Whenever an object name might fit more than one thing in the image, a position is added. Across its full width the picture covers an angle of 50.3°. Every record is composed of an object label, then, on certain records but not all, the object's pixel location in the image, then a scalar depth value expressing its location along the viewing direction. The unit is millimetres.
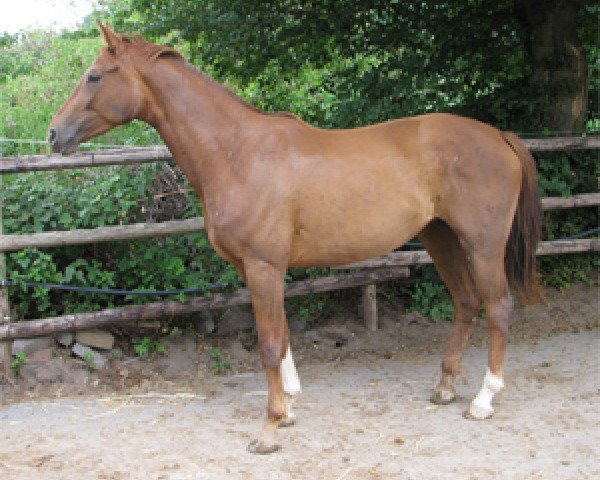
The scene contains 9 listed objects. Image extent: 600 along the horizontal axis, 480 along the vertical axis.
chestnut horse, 3570
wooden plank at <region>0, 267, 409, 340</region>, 4543
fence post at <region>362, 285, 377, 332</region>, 5555
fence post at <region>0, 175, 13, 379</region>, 4543
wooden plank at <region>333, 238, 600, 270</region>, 5316
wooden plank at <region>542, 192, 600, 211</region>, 5598
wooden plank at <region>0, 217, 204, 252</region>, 4539
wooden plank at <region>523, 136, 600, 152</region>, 5488
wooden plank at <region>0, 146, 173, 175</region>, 4434
